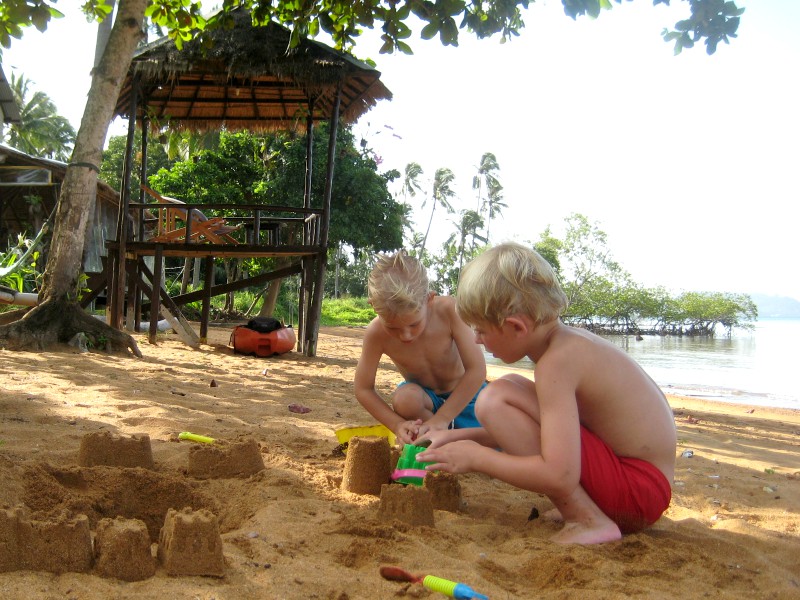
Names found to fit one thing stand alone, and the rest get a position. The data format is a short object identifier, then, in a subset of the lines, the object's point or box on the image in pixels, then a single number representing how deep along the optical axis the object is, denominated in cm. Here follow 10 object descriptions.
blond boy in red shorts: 204
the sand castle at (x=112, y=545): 155
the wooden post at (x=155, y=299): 839
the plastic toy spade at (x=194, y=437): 307
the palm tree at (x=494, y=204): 5547
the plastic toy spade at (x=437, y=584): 156
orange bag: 795
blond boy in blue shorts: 272
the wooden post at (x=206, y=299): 951
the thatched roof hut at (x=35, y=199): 1220
